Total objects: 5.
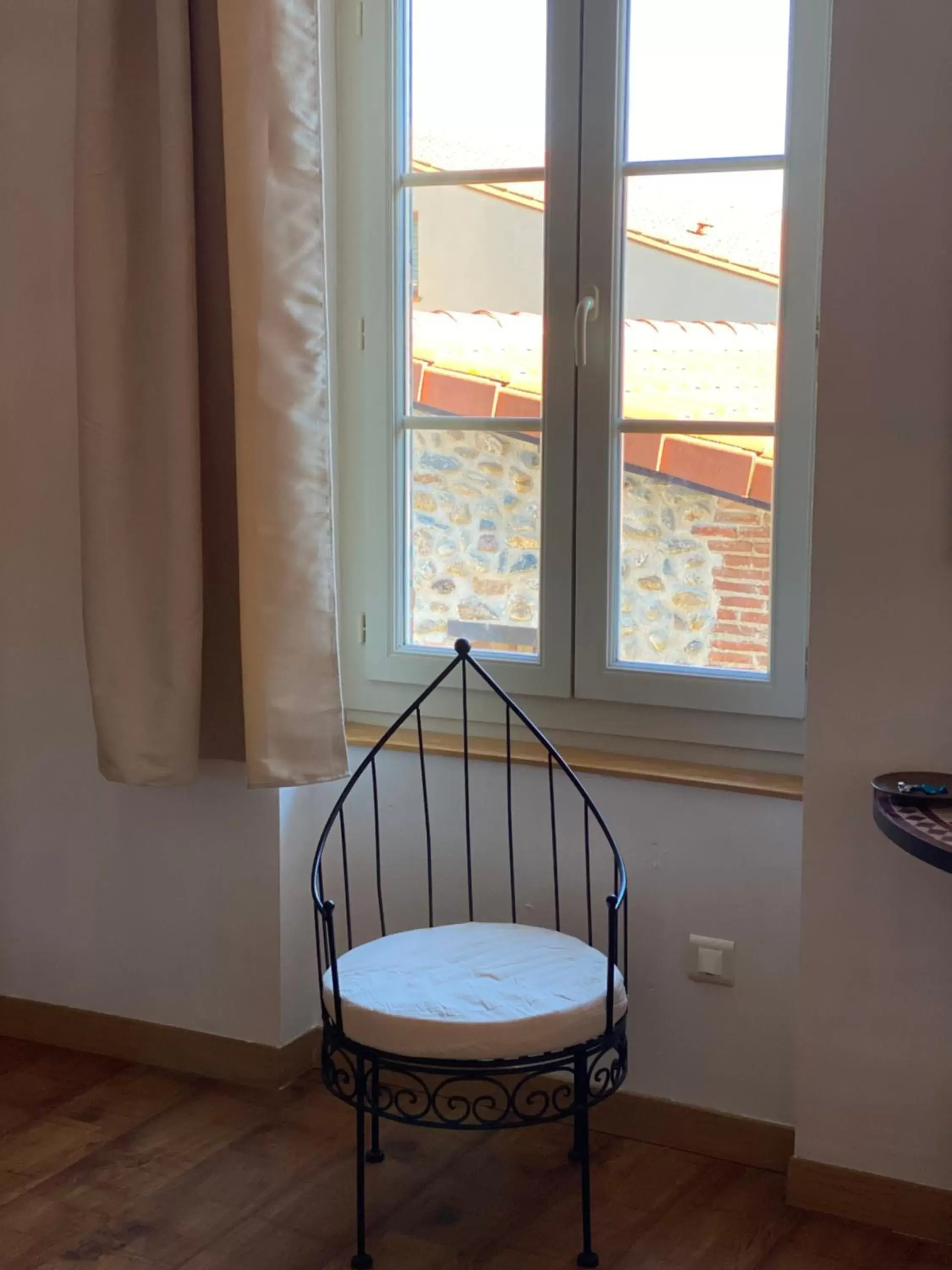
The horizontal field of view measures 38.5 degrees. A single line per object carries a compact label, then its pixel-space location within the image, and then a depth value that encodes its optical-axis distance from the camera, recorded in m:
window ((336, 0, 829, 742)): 2.30
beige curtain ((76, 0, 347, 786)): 2.23
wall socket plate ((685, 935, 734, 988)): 2.32
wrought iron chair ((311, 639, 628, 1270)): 1.92
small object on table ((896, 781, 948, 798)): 1.87
